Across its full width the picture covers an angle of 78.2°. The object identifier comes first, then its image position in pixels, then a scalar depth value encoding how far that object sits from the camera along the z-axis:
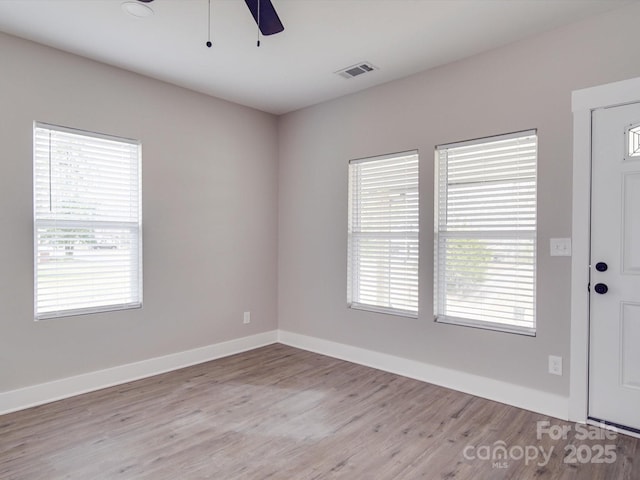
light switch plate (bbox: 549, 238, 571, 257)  2.78
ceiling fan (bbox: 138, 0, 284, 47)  2.17
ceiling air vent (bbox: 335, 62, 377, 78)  3.41
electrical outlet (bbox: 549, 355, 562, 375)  2.81
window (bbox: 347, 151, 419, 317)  3.68
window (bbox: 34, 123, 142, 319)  3.09
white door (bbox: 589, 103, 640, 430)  2.54
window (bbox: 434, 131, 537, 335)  3.00
